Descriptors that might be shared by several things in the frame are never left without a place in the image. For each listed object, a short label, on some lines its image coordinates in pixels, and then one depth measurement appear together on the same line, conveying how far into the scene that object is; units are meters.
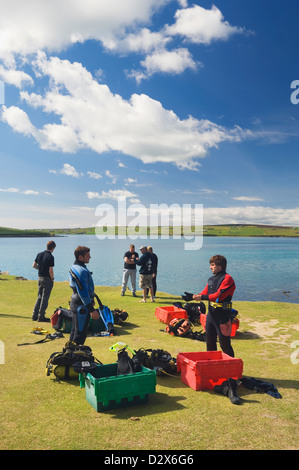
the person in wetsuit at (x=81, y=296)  7.59
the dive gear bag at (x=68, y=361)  7.27
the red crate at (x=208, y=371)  6.86
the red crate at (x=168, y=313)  12.95
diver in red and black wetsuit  7.48
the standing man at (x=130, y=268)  18.72
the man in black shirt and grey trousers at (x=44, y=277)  13.20
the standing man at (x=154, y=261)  17.83
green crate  5.90
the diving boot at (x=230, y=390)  6.29
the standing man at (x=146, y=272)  17.64
